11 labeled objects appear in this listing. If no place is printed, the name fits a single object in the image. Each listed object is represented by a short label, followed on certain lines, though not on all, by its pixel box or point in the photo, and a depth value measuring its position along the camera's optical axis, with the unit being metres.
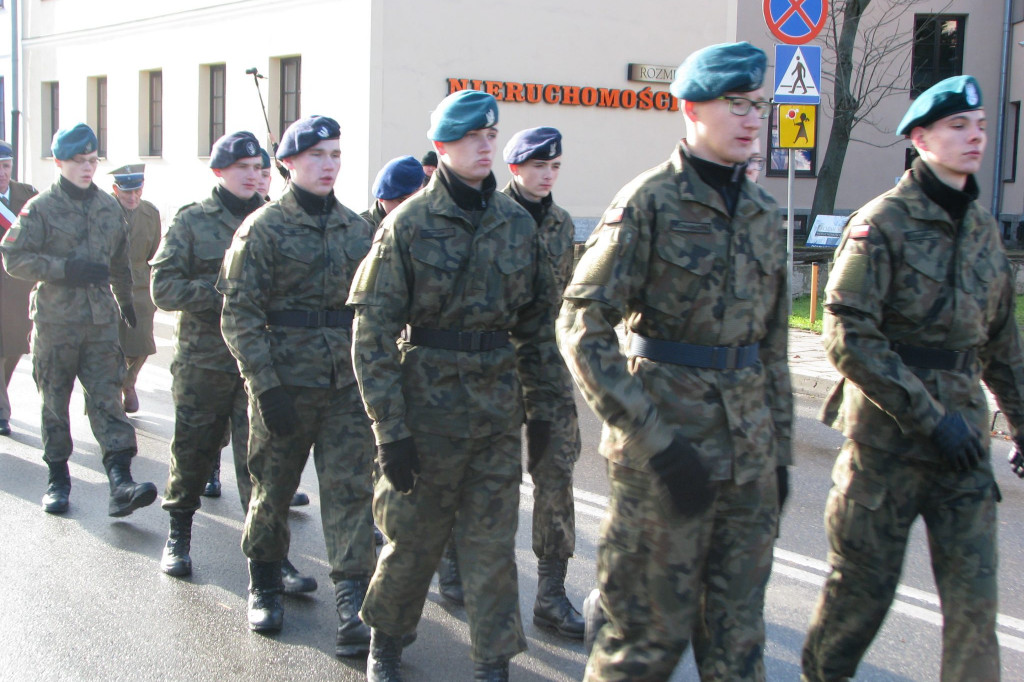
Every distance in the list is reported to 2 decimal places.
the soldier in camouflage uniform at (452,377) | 3.74
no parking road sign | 10.30
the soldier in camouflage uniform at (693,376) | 3.11
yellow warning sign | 10.07
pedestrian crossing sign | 10.08
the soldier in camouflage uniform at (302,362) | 4.53
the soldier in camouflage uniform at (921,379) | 3.44
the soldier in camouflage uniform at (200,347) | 5.35
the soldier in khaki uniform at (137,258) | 8.83
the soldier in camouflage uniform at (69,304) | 6.42
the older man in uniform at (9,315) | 8.27
